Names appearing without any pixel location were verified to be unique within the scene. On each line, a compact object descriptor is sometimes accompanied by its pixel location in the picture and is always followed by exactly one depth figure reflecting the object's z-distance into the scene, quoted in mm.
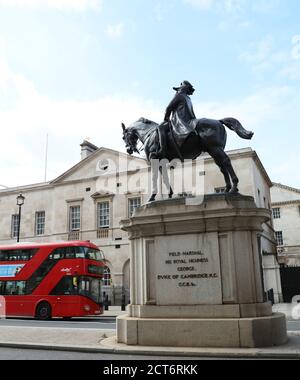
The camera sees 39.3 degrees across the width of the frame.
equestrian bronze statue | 8609
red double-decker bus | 19562
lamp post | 27219
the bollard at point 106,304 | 26667
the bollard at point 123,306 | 25734
